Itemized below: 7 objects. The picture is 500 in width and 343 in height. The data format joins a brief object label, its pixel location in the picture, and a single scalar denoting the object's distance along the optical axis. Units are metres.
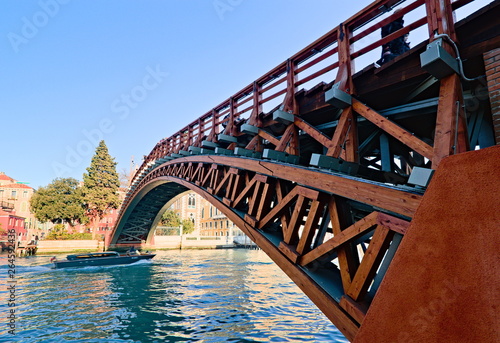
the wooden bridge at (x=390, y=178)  1.97
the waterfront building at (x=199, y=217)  58.44
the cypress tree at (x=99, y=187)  42.25
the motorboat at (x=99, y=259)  21.97
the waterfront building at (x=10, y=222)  37.52
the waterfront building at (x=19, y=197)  48.69
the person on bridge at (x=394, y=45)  5.32
